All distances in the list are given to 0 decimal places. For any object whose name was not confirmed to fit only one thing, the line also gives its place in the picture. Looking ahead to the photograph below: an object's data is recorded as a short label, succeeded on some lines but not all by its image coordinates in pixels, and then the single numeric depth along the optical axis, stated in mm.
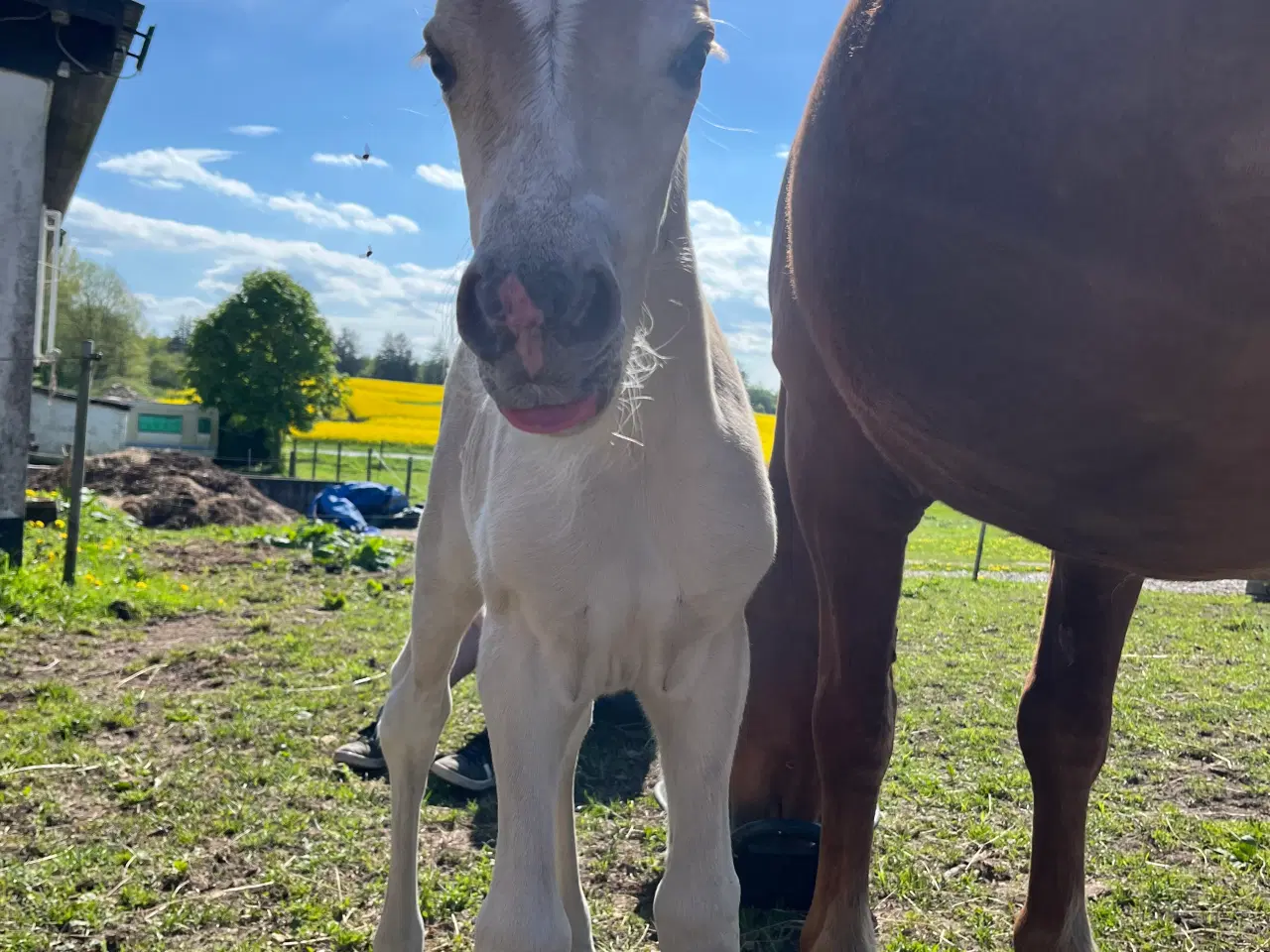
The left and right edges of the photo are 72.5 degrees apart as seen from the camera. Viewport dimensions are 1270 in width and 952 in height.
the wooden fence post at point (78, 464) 6789
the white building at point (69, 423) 22859
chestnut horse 958
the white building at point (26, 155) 7887
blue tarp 13688
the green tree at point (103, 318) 43938
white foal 1276
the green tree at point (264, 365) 29422
